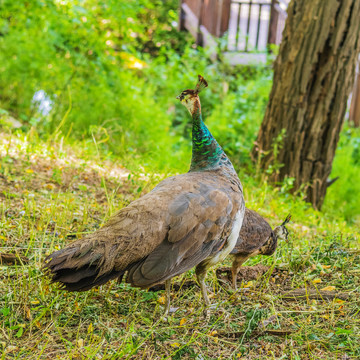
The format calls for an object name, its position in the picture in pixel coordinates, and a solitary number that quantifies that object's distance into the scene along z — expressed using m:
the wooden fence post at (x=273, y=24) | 10.74
